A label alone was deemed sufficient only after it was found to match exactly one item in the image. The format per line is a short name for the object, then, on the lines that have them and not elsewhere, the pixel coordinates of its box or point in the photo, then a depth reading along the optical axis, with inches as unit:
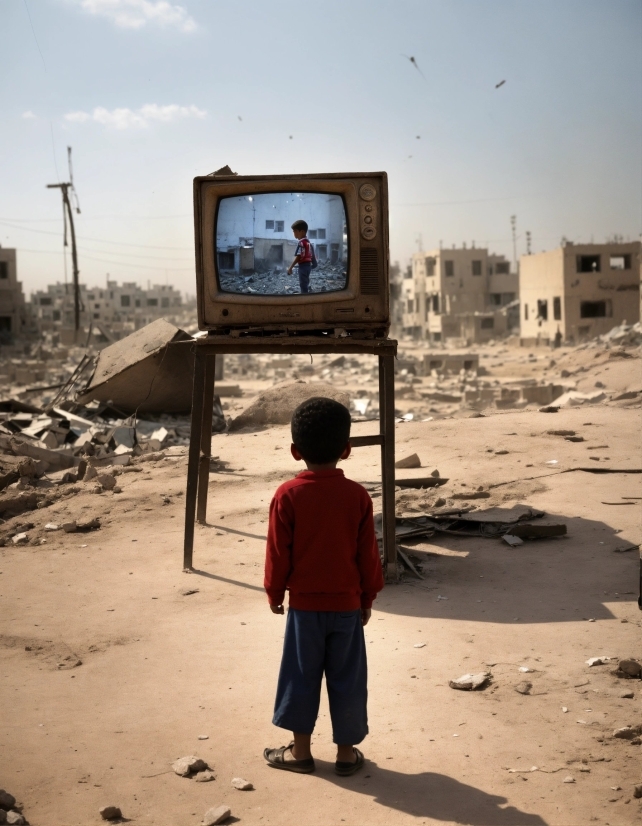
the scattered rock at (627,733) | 117.1
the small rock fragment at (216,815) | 97.7
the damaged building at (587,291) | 1446.9
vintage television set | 191.3
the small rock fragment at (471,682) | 137.0
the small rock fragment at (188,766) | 110.3
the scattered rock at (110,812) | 99.7
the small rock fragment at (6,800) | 100.1
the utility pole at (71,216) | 1126.7
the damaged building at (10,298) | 1828.2
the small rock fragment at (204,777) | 108.8
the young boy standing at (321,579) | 108.5
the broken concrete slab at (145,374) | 434.6
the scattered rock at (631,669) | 137.5
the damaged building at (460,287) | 2100.1
